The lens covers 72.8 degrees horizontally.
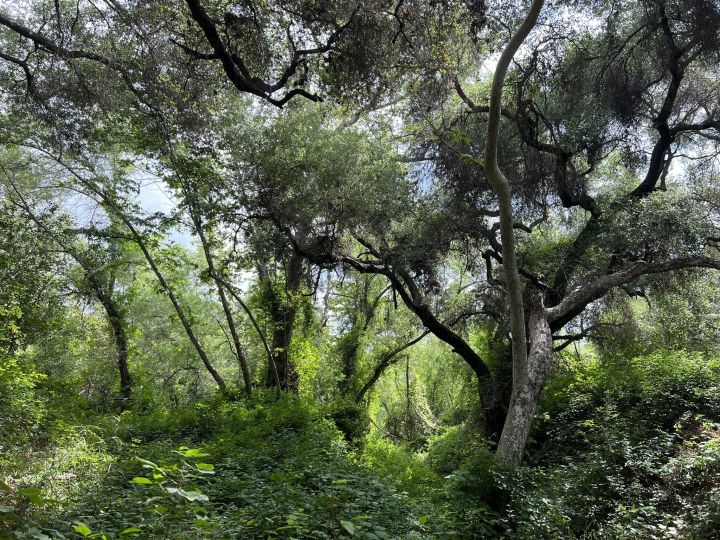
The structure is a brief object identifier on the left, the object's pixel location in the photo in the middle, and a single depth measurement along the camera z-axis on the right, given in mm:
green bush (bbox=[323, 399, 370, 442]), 12789
